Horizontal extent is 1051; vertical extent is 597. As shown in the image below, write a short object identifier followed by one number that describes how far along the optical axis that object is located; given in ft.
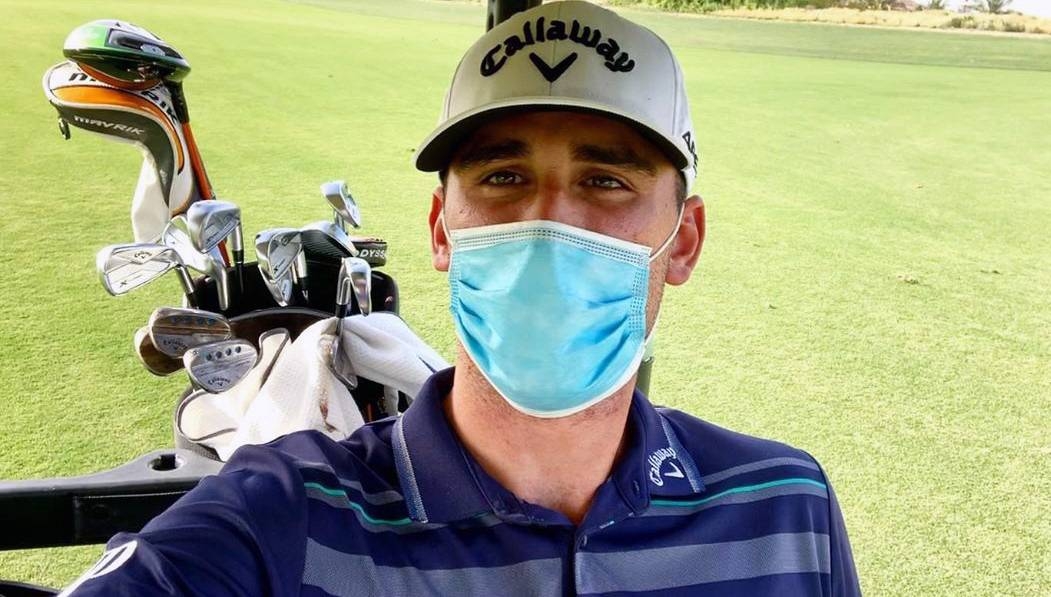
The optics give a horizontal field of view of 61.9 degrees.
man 3.50
